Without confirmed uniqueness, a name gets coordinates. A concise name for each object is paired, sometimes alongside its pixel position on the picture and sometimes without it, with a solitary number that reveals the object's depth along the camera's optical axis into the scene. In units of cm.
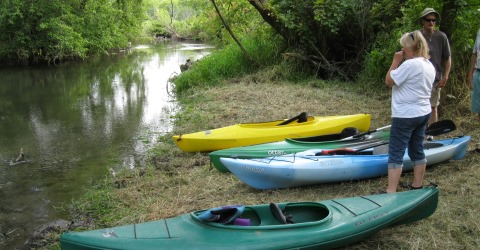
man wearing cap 439
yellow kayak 562
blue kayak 405
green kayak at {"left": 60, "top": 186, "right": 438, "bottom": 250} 277
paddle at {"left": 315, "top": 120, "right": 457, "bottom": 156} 456
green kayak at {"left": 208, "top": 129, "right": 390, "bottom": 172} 466
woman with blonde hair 321
